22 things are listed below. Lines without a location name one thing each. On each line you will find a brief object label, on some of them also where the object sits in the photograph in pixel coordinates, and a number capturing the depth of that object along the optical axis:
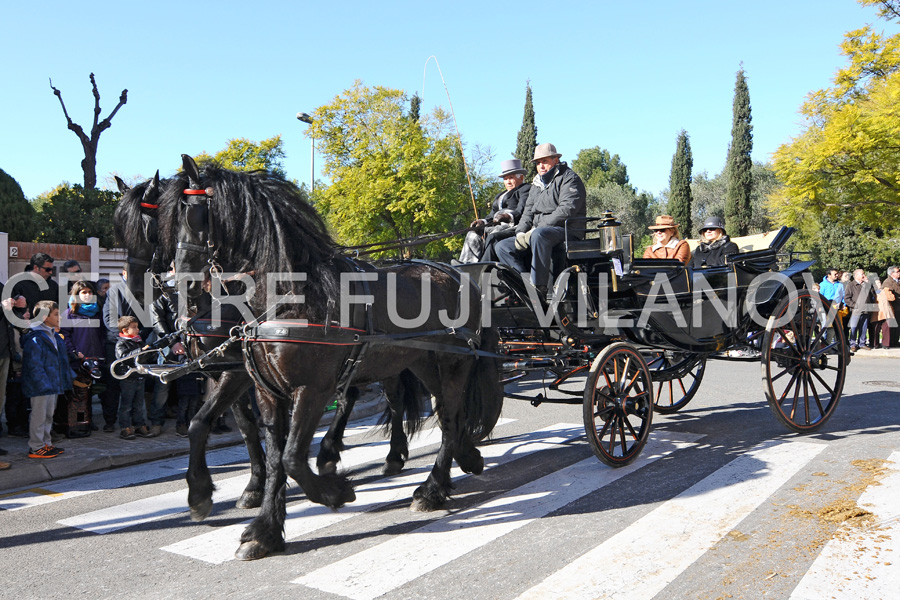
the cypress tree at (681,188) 39.75
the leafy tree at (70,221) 14.06
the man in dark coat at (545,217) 5.50
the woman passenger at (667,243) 7.41
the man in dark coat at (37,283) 7.14
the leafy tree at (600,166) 70.19
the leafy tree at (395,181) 22.25
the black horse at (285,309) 3.83
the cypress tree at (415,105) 37.53
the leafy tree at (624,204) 46.91
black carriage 5.42
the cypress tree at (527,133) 37.00
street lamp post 28.78
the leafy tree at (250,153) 41.73
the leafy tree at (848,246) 21.83
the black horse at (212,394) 4.12
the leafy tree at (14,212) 13.05
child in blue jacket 6.01
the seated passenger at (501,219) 6.09
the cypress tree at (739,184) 33.66
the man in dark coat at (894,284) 14.88
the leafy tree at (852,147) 15.80
